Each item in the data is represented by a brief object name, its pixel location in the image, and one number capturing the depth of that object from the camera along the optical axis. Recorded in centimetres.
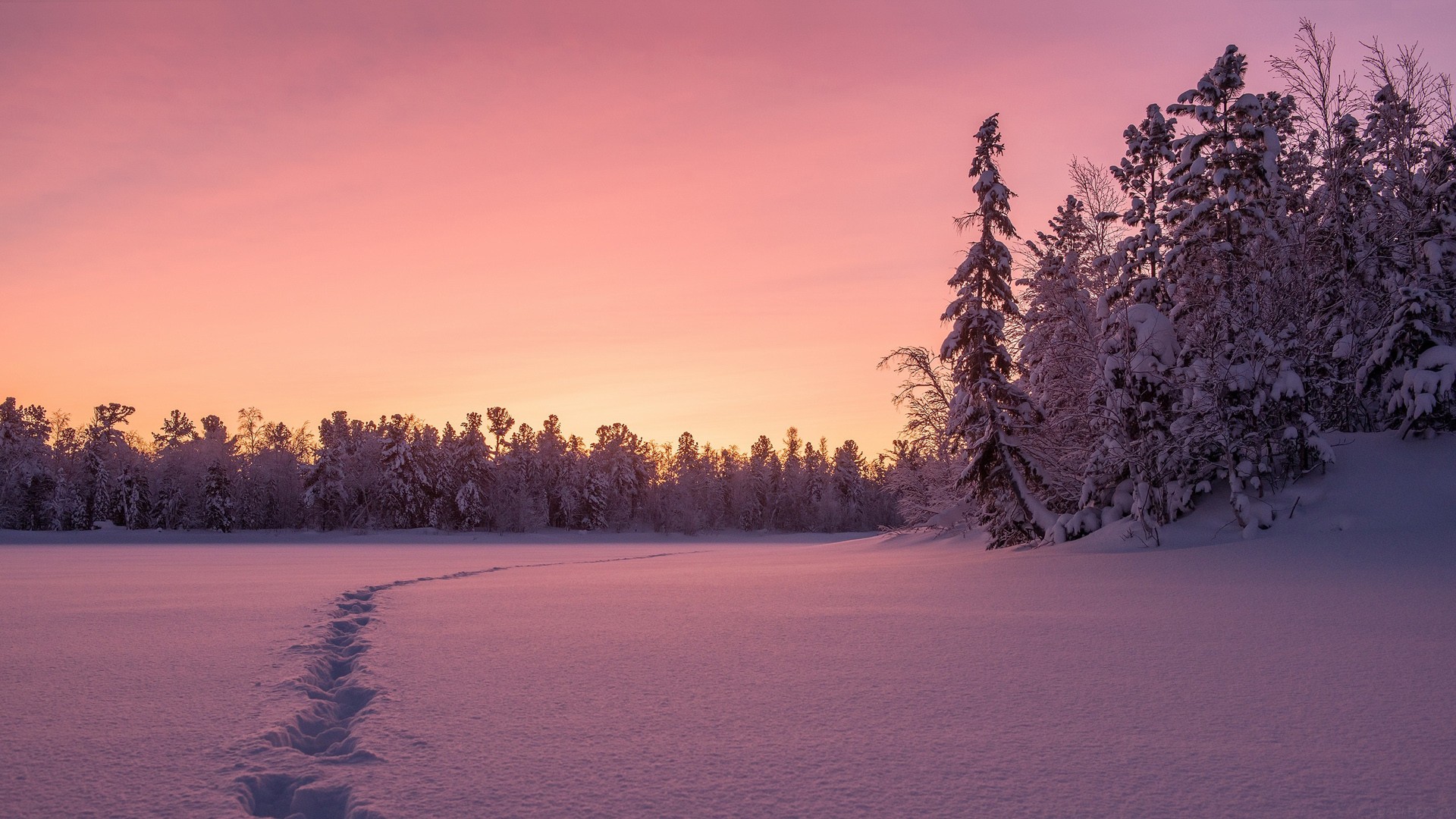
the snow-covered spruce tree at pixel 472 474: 7869
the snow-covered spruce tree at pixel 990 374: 2214
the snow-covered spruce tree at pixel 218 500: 7256
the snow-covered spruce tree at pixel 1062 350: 2306
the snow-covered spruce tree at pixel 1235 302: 1709
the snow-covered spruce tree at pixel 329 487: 7700
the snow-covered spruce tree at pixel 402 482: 7762
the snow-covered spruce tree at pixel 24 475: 7062
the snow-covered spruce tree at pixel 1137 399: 1781
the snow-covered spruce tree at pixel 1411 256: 1709
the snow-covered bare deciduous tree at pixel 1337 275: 1930
